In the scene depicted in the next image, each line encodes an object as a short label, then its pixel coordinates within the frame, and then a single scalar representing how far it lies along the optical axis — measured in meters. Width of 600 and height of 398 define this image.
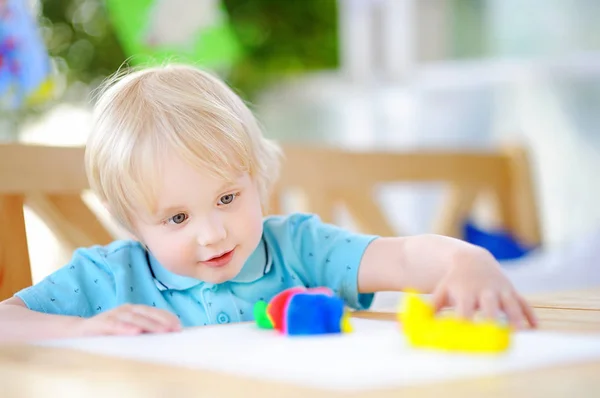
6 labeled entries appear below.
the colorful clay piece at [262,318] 1.39
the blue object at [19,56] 2.24
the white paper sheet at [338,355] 1.14
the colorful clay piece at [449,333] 1.20
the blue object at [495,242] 3.05
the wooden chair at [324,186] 1.91
